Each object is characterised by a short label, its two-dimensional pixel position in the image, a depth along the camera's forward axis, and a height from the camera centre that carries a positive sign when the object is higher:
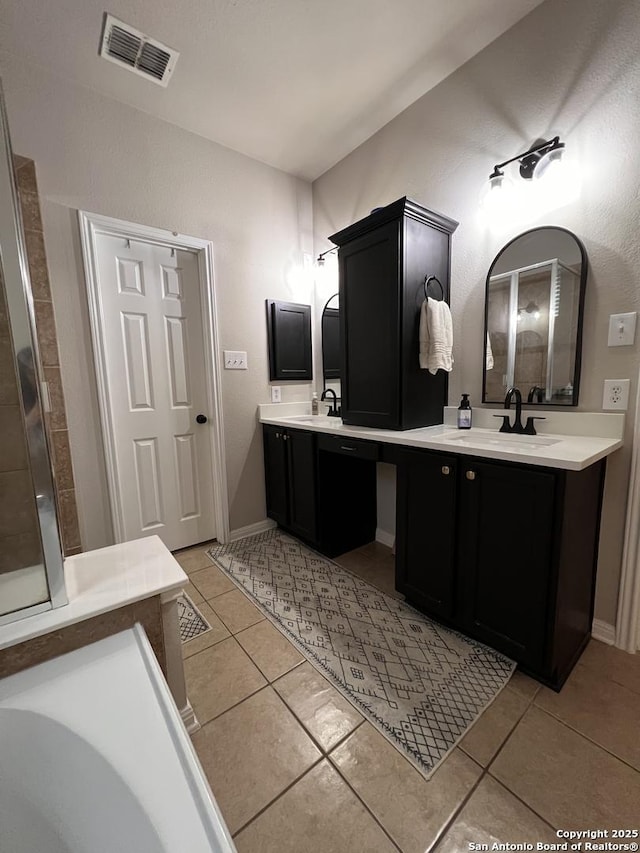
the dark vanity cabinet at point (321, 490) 2.19 -0.74
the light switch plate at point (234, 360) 2.44 +0.16
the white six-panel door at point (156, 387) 2.08 -0.02
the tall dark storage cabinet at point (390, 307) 1.73 +0.38
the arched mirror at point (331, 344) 2.68 +0.28
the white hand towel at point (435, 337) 1.74 +0.21
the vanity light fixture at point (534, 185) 1.49 +0.88
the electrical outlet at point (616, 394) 1.42 -0.08
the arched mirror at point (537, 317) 1.54 +0.28
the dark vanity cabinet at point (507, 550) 1.20 -0.68
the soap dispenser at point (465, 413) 1.87 -0.19
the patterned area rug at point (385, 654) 1.17 -1.15
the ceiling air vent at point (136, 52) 1.58 +1.60
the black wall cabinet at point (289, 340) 2.62 +0.32
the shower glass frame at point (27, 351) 0.84 +0.09
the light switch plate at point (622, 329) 1.38 +0.18
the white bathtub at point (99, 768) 0.58 -0.72
